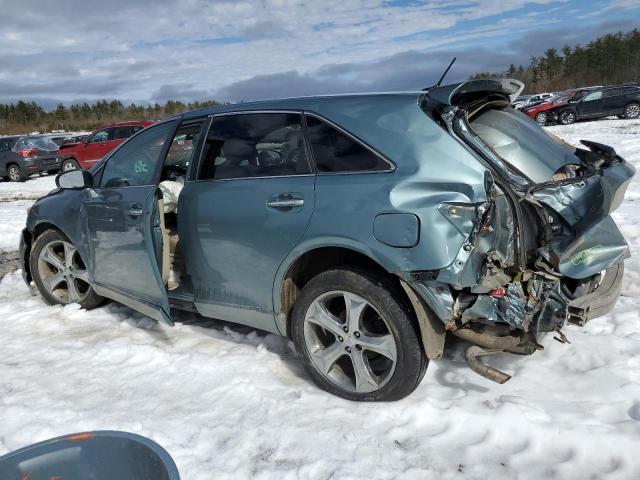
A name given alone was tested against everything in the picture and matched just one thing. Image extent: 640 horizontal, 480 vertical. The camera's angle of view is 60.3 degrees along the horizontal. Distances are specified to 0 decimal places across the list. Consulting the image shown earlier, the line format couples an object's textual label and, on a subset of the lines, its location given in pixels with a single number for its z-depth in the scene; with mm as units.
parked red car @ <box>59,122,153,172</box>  18203
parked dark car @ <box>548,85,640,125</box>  23125
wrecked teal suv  2898
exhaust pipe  2883
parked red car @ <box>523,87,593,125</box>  24453
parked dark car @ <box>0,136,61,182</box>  18141
